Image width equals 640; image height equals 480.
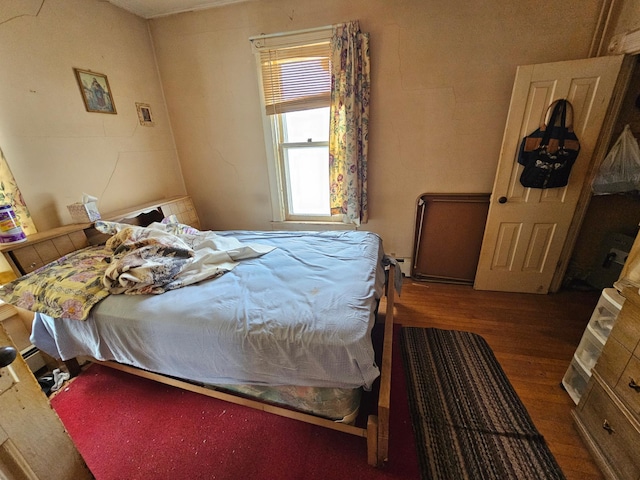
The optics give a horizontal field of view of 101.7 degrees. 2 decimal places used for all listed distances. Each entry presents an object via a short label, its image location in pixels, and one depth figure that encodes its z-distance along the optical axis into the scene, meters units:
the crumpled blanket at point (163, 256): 1.45
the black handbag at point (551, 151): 1.92
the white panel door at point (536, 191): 1.84
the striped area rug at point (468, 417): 1.20
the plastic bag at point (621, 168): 1.82
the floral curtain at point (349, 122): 2.15
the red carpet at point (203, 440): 1.22
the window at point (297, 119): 2.32
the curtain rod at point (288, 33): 2.19
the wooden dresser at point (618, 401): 1.04
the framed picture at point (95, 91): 2.03
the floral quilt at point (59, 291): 1.36
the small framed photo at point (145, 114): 2.49
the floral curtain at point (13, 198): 1.67
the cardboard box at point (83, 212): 1.90
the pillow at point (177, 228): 2.02
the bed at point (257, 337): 1.12
